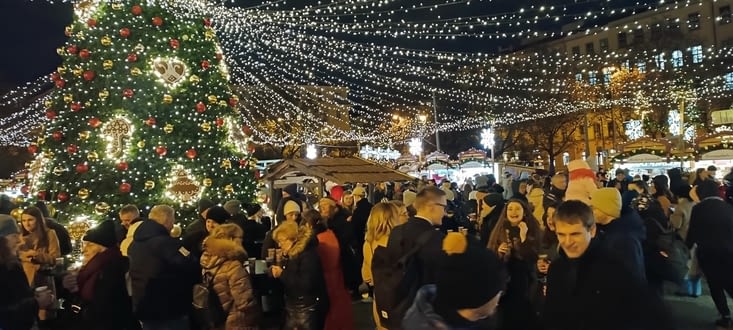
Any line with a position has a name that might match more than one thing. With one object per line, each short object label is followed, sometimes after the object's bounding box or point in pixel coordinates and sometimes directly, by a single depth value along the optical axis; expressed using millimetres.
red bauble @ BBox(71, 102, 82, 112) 11578
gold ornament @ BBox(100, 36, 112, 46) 11688
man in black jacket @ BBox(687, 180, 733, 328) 6445
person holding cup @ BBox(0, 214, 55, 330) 4125
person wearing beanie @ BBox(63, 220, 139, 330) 4949
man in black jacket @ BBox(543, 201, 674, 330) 3086
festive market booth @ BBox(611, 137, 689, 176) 24375
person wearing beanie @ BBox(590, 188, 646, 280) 3367
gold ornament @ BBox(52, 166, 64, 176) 11492
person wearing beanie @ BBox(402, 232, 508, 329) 2535
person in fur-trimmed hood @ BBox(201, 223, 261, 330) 4922
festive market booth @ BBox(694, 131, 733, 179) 21938
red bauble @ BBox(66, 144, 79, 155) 11438
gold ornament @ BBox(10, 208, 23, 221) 9539
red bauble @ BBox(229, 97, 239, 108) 12930
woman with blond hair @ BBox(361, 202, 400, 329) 5375
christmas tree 11539
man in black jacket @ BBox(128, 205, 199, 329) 5027
